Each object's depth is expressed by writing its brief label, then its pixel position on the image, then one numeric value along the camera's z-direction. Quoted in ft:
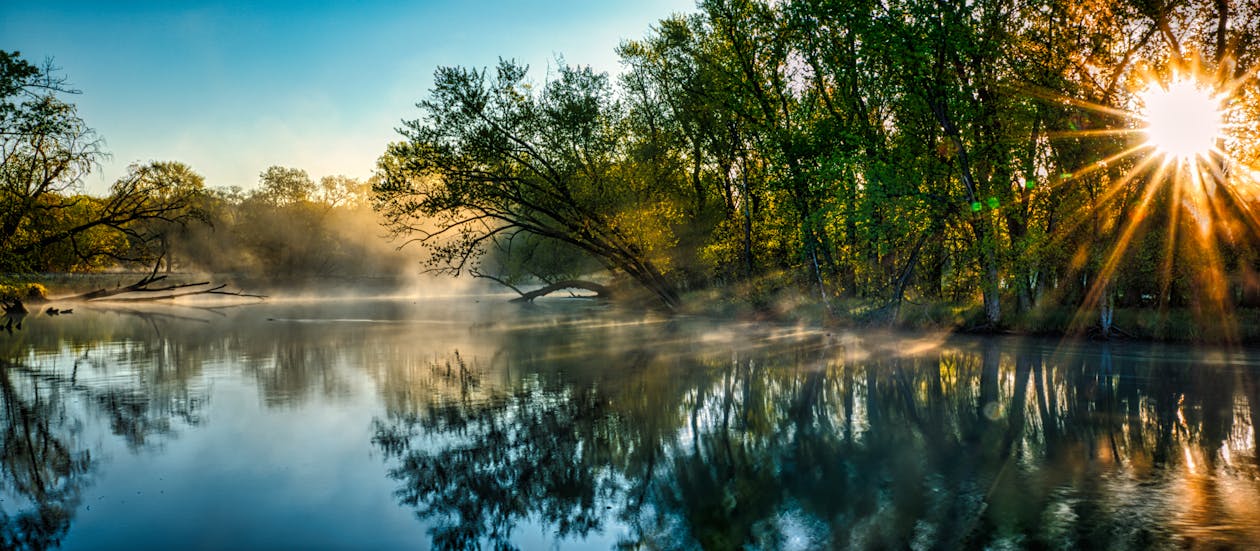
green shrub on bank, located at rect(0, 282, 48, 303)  179.38
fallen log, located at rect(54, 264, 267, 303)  235.32
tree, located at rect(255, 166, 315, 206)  349.82
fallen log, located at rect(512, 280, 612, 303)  178.41
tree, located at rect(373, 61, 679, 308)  114.93
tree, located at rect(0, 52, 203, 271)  79.41
